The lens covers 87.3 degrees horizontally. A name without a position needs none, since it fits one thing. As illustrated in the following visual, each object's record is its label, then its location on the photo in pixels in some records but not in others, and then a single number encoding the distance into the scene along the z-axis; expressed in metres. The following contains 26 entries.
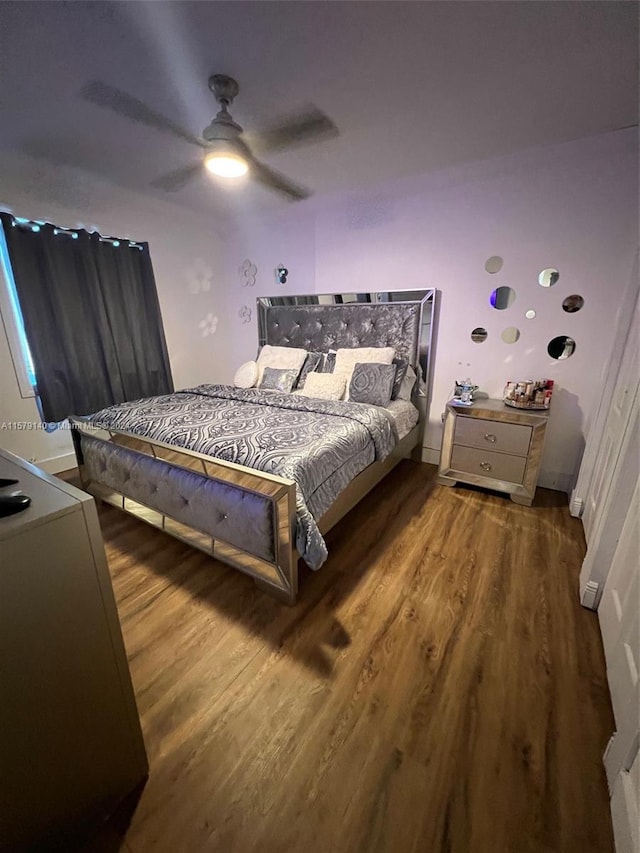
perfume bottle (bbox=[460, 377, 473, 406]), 2.62
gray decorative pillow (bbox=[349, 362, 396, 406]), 2.65
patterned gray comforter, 1.57
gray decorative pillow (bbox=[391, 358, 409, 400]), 2.90
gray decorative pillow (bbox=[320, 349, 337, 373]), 3.16
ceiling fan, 1.60
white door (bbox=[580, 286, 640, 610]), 1.45
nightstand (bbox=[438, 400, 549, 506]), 2.32
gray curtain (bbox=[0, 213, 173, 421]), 2.58
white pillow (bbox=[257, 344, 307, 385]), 3.21
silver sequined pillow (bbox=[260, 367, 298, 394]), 3.04
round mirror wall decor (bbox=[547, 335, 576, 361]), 2.43
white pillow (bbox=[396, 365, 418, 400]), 2.93
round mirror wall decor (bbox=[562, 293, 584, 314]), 2.34
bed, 1.53
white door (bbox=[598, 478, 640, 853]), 0.87
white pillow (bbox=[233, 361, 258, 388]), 3.19
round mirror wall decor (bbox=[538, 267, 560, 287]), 2.39
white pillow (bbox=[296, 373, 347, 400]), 2.80
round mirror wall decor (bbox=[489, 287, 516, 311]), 2.56
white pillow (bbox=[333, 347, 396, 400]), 2.90
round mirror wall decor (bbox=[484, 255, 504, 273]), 2.56
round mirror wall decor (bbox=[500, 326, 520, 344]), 2.59
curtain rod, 2.48
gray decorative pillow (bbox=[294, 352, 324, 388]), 3.18
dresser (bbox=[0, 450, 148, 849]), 0.69
